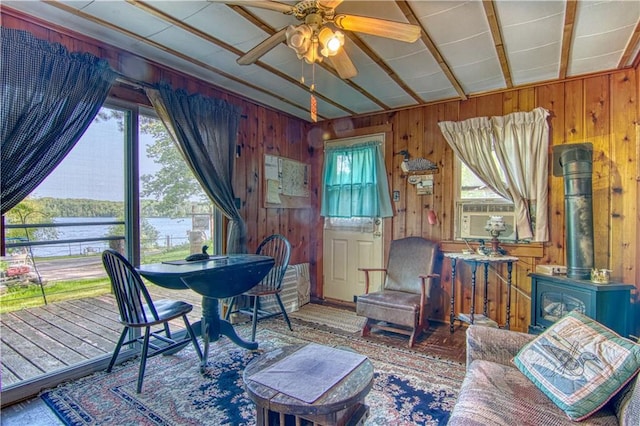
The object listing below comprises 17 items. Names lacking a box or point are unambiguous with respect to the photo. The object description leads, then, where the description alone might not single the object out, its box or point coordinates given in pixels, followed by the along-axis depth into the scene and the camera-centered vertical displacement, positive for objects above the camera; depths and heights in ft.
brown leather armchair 9.55 -2.60
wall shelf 11.85 +1.46
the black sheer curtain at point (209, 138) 8.87 +2.18
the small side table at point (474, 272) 9.53 -1.88
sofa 3.86 -2.46
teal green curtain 12.94 +1.21
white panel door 13.23 -1.99
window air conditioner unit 10.49 -0.22
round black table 7.30 -1.57
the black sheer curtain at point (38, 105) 6.07 +2.15
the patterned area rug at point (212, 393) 5.96 -3.70
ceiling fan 5.09 +2.97
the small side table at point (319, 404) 4.03 -2.40
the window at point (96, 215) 7.08 -0.05
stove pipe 8.29 -0.09
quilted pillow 4.03 -2.05
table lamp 9.93 -0.53
